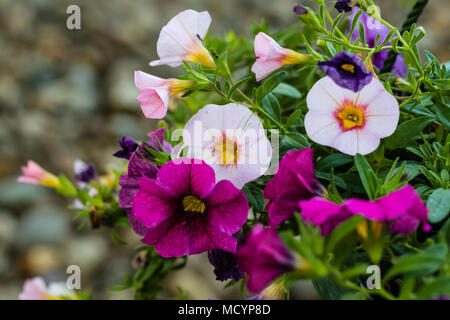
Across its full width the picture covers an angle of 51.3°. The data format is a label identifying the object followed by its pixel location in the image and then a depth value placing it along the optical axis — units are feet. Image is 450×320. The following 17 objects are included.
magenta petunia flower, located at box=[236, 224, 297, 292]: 0.87
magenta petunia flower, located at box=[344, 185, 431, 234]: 0.89
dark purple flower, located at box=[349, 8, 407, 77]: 1.54
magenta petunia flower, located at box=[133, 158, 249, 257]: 1.17
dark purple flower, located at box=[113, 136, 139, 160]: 1.49
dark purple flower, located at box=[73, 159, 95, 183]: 2.10
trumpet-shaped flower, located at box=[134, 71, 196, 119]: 1.29
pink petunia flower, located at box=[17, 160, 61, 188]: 2.10
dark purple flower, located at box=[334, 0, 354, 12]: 1.36
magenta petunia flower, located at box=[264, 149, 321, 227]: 1.07
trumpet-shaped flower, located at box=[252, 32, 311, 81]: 1.28
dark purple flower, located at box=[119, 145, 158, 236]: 1.31
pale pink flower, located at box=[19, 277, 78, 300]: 1.94
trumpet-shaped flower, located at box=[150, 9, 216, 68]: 1.39
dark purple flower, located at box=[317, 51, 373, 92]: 1.05
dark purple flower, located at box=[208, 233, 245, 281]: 1.37
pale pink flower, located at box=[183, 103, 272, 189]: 1.20
